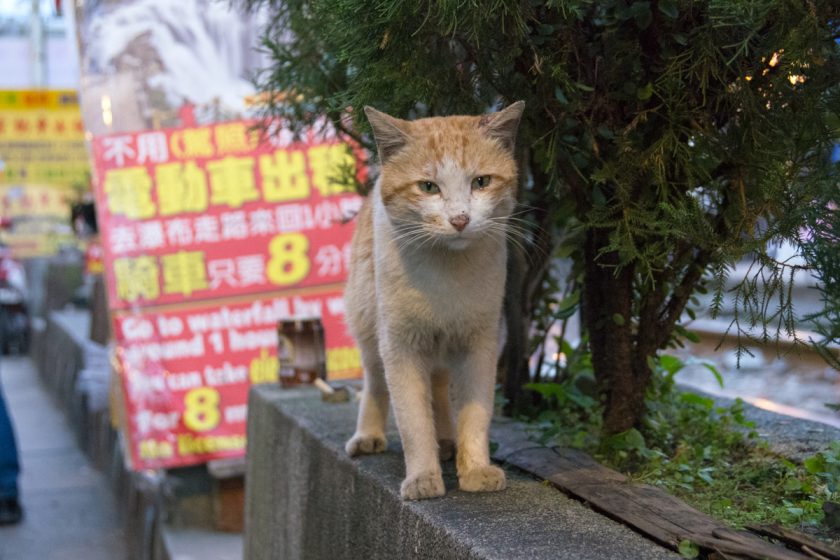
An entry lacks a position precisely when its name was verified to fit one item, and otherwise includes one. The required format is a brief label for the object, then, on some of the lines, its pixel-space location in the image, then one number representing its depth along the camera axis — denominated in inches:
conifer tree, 82.2
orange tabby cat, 92.4
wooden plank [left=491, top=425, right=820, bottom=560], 71.8
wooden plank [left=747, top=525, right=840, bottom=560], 69.9
